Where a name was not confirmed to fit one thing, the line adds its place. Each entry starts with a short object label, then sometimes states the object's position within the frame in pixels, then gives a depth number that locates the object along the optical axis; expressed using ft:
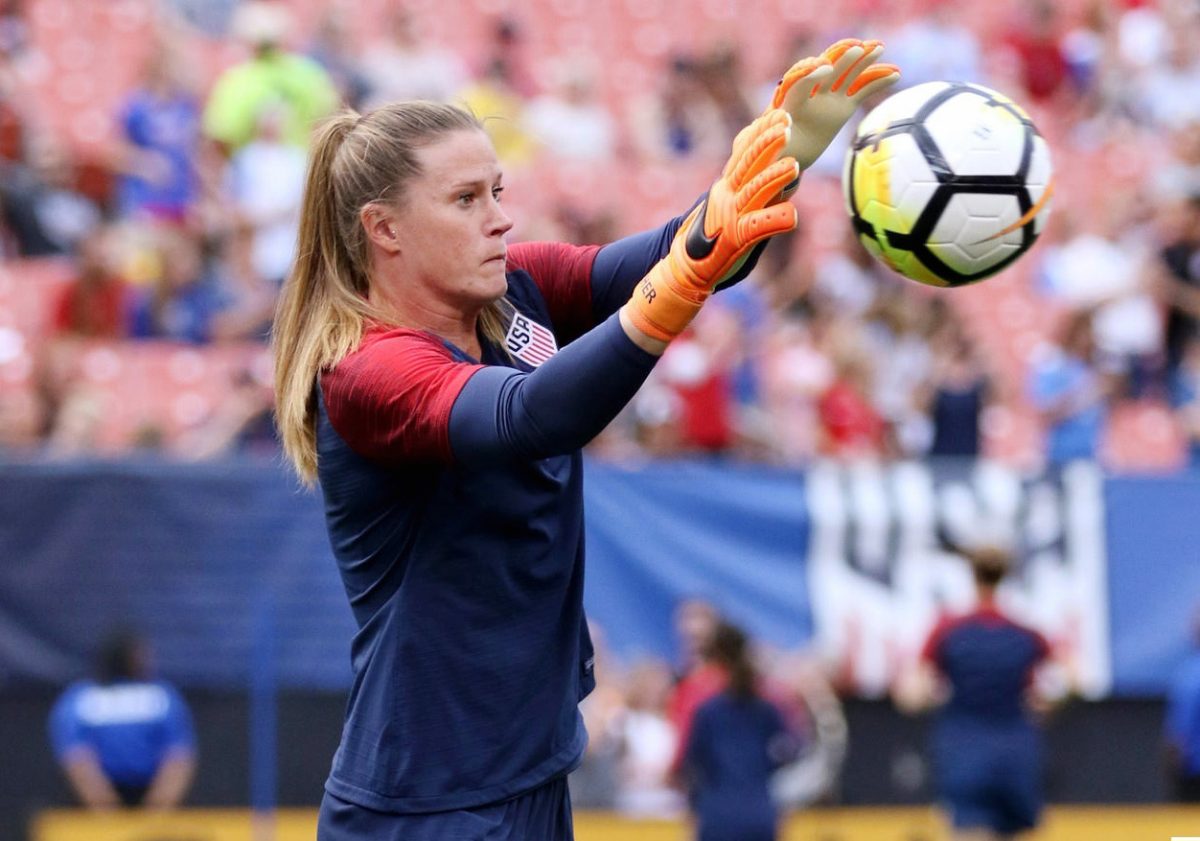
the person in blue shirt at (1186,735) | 57.67
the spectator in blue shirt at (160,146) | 70.90
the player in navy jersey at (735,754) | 52.85
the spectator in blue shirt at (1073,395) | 67.56
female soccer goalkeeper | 20.58
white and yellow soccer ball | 24.70
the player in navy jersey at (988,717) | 54.65
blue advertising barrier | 59.72
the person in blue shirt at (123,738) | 57.67
